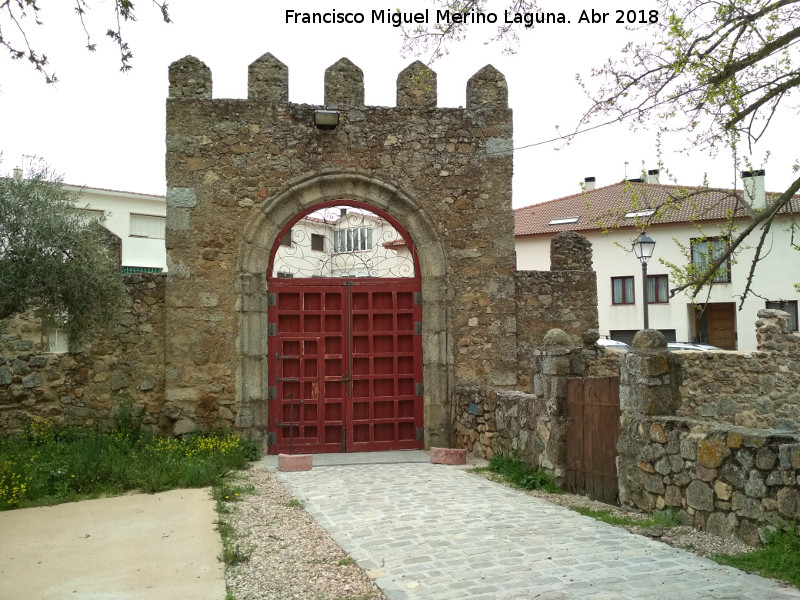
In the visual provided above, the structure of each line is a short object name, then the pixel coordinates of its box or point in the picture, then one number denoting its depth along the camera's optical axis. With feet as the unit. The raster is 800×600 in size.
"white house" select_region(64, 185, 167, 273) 83.51
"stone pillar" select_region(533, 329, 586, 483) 21.53
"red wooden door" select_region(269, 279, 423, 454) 28.66
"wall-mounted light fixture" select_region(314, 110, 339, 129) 28.25
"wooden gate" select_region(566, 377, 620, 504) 19.54
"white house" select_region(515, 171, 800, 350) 82.53
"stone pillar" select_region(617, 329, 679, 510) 17.94
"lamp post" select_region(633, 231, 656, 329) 40.81
